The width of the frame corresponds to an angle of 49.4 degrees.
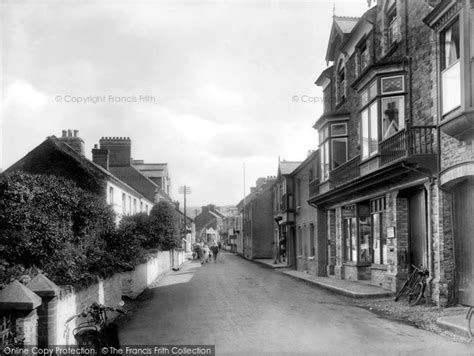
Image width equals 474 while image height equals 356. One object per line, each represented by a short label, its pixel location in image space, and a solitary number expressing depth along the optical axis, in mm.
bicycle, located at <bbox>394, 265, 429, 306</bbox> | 13463
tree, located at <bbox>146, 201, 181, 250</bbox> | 24969
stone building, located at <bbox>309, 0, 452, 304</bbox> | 13562
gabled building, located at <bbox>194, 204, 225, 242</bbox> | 120262
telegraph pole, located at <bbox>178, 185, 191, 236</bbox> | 70019
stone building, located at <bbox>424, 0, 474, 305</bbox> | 11141
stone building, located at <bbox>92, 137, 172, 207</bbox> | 41312
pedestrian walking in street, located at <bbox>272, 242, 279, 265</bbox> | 40288
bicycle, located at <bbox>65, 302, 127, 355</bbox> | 6785
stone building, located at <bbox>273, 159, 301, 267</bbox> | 34938
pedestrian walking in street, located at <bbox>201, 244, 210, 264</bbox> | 42700
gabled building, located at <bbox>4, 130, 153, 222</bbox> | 23031
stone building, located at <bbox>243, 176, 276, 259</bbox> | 53188
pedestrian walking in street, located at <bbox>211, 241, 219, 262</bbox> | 45559
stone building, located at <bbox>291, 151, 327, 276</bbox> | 26000
